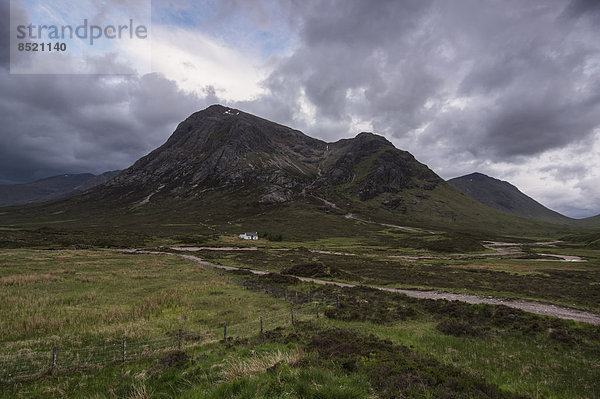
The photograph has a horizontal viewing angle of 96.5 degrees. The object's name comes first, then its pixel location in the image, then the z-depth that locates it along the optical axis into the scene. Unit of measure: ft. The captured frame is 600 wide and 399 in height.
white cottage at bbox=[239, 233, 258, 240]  471.54
